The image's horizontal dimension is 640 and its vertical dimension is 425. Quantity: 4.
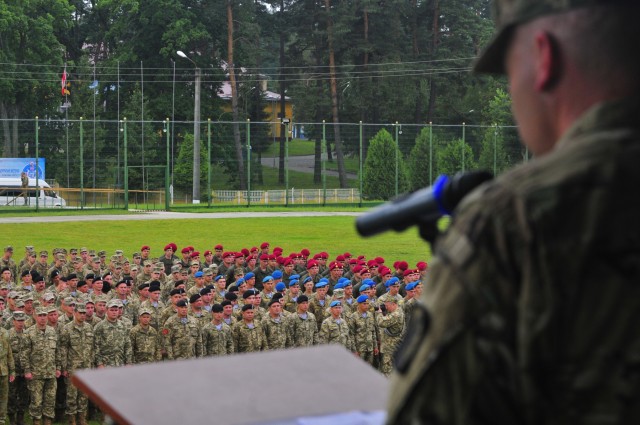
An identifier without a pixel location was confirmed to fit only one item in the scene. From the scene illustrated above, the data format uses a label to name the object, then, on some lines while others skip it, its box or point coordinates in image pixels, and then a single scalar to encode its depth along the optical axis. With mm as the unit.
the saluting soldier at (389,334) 15289
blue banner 44406
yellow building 61875
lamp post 44000
